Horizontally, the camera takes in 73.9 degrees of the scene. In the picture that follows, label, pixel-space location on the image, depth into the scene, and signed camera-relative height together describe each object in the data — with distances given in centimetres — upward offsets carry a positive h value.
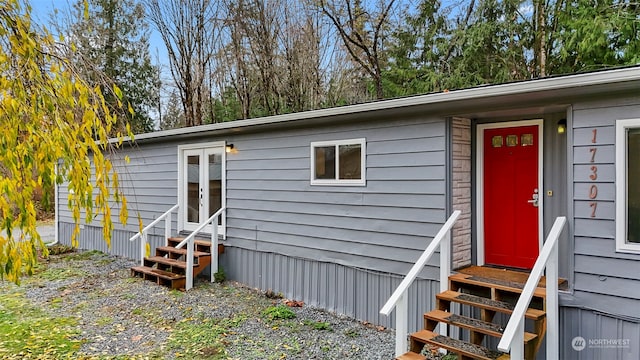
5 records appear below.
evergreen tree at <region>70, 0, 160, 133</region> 1602 +487
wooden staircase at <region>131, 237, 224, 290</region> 671 -143
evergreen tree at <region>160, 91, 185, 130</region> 1533 +237
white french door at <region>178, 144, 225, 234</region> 748 -10
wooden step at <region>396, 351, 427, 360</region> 370 -155
